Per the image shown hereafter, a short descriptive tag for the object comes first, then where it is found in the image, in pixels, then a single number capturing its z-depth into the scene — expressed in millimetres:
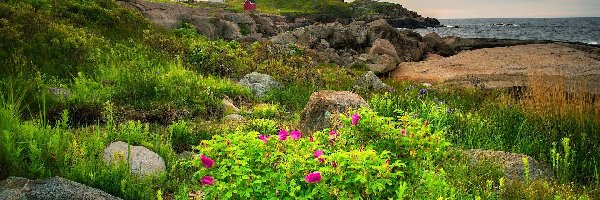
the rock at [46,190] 4512
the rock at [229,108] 11078
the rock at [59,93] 10042
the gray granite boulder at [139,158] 6477
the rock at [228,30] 28872
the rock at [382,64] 24062
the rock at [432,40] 40125
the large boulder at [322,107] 8680
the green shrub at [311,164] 4137
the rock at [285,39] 28942
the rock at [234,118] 10013
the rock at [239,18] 36281
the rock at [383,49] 28938
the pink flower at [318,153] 4531
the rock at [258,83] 14065
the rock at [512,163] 6996
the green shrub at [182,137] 8344
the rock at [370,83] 14839
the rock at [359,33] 33188
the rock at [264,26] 43281
